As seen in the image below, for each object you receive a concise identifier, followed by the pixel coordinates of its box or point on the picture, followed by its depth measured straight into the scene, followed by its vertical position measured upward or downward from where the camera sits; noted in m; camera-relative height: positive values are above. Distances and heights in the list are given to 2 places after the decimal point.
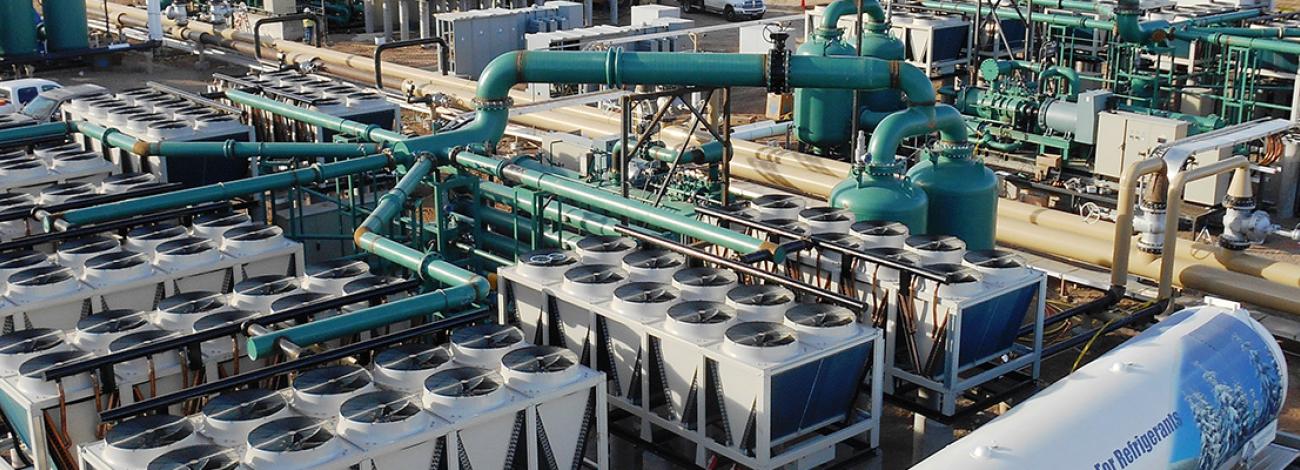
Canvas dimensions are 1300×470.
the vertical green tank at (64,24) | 36.03 -2.33
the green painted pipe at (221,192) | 14.47 -2.68
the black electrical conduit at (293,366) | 10.12 -3.19
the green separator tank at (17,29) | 35.22 -2.41
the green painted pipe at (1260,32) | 24.03 -1.61
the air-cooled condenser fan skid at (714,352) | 11.11 -3.31
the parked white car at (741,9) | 43.19 -2.27
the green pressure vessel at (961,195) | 15.45 -2.76
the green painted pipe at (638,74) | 15.17 -1.52
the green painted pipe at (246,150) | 16.56 -2.49
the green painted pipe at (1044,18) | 25.19 -1.52
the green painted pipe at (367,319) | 11.01 -3.06
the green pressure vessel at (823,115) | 23.59 -2.95
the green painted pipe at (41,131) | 19.17 -2.65
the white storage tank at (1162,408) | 10.12 -3.50
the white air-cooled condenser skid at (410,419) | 9.70 -3.37
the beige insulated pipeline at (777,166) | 16.95 -3.60
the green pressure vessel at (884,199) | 14.66 -2.68
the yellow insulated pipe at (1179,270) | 16.14 -3.87
